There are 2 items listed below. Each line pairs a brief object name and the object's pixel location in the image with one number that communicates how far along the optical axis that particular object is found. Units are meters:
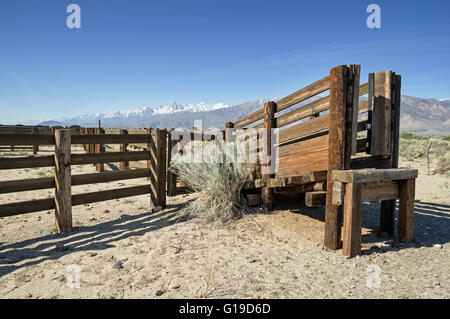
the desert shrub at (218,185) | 5.19
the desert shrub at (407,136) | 35.15
